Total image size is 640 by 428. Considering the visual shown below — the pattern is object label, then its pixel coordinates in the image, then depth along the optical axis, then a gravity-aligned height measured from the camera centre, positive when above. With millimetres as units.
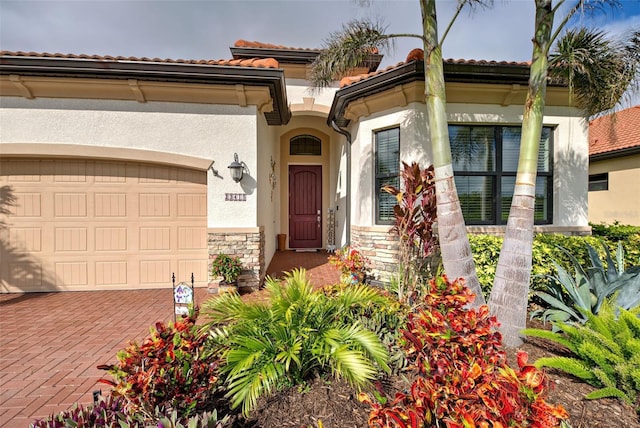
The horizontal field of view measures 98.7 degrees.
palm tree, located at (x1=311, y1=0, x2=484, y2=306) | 3434 +594
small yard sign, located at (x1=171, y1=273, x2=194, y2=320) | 2699 -793
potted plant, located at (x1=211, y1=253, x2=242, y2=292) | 5168 -1069
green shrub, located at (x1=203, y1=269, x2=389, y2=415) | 2207 -1165
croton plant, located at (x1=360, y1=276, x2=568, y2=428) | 1327 -940
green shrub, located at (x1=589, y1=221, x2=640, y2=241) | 5629 -414
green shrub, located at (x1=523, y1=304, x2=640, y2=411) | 2123 -1177
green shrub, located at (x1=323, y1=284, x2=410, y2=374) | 2912 -1202
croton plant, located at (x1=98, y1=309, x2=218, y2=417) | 1711 -1062
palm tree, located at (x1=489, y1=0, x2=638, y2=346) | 3209 +188
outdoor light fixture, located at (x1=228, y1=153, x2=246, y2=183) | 5285 +855
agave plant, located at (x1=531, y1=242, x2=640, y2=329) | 3156 -910
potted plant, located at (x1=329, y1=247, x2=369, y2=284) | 5289 -1044
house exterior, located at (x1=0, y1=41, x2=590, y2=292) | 5082 +1078
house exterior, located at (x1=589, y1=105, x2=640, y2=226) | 9109 +1346
